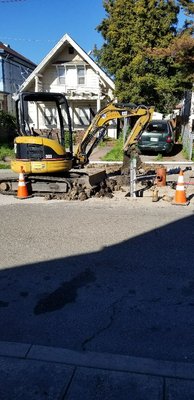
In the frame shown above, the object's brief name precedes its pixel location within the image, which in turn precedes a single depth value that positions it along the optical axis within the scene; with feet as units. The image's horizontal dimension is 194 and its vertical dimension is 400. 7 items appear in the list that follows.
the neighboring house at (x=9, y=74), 112.57
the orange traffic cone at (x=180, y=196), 28.68
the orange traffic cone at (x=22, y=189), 32.73
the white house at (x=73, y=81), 85.87
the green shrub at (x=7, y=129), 81.61
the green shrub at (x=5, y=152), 64.95
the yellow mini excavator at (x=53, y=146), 32.27
